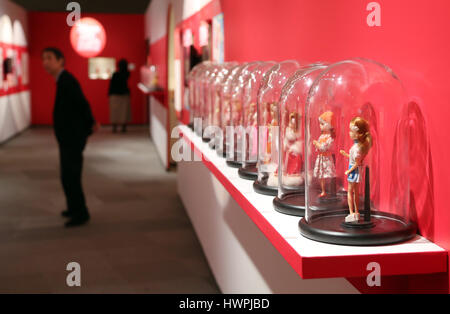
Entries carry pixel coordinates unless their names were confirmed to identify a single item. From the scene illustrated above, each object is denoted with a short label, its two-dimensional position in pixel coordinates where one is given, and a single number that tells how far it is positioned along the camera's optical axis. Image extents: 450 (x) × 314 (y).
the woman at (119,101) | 14.76
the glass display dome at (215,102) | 2.99
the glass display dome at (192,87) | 3.80
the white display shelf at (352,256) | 1.25
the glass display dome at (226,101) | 2.79
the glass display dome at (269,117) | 2.10
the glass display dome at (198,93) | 3.51
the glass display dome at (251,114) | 2.38
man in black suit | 5.38
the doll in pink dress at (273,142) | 2.09
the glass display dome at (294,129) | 1.85
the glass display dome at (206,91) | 3.28
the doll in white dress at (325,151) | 1.61
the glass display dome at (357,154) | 1.44
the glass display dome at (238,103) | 2.62
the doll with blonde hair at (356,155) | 1.45
